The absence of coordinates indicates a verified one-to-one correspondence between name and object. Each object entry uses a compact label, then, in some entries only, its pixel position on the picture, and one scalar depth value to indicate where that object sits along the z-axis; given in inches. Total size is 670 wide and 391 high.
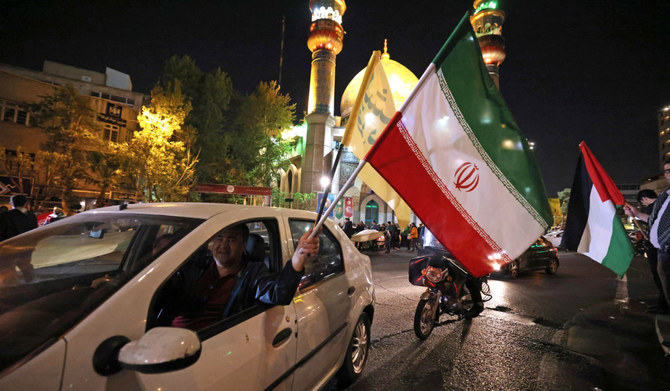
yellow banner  104.3
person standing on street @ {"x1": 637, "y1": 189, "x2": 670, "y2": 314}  209.9
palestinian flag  166.4
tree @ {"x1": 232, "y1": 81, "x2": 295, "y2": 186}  1010.7
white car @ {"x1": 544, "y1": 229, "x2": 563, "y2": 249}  842.2
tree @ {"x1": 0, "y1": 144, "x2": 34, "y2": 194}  722.8
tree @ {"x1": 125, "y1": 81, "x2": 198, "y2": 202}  717.9
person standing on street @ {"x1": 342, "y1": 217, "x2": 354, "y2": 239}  662.4
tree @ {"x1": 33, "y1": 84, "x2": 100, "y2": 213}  722.2
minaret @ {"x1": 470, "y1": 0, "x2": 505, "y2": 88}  1603.1
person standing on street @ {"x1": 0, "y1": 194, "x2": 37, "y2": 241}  225.6
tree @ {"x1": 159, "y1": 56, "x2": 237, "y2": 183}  917.8
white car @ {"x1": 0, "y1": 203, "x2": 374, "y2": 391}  47.9
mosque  1294.3
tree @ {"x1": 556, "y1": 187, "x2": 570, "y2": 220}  3398.9
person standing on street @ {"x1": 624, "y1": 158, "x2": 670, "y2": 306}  161.2
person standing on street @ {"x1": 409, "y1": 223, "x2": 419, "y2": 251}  703.9
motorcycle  178.5
